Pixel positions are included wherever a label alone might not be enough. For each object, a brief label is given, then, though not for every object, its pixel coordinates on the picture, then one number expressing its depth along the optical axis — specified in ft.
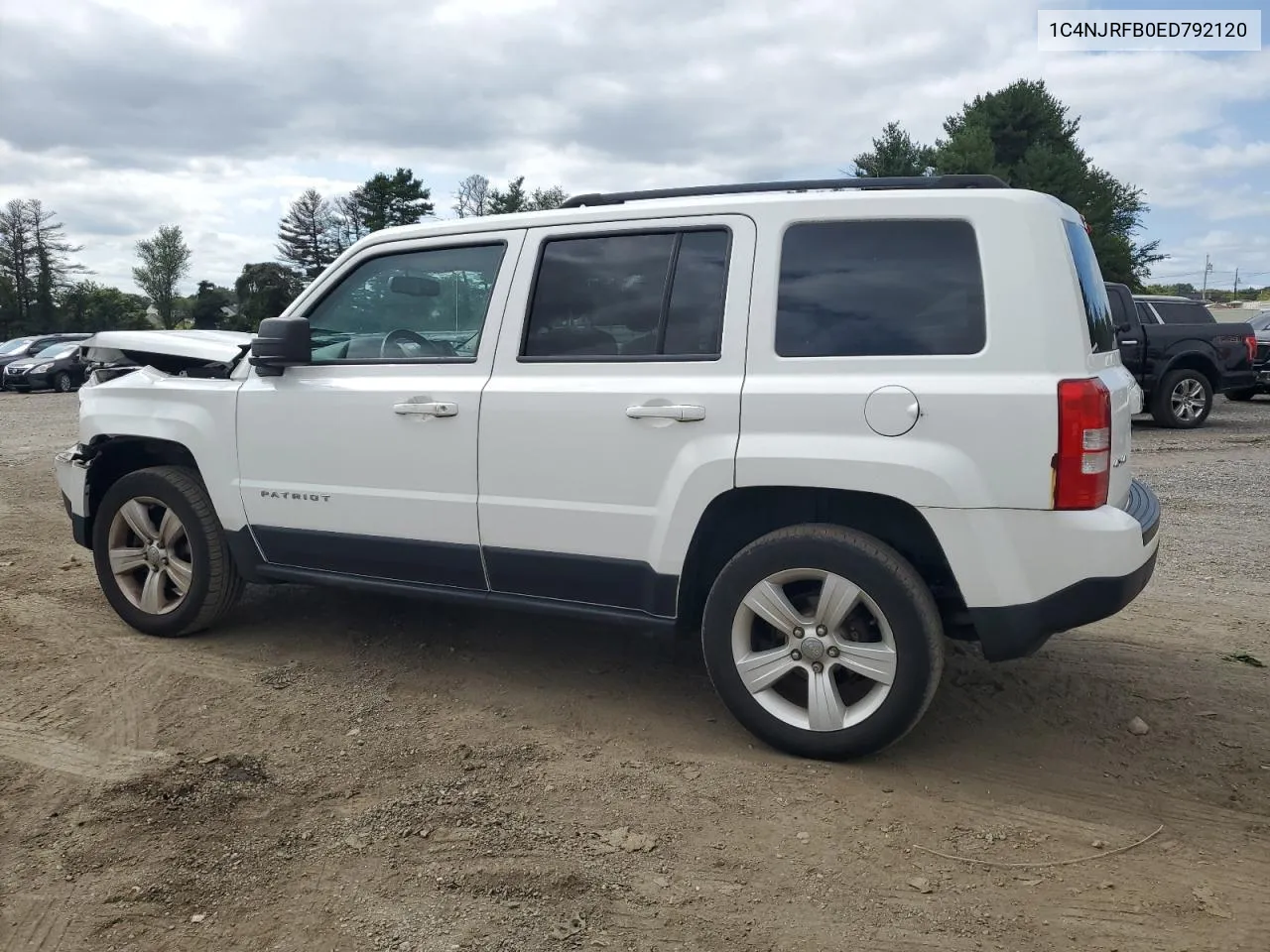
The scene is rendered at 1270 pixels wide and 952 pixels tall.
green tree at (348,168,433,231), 170.09
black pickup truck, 43.11
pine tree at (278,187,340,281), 207.41
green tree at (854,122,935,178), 129.39
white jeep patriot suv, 10.59
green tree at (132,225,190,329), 277.23
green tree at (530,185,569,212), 164.25
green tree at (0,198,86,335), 214.28
